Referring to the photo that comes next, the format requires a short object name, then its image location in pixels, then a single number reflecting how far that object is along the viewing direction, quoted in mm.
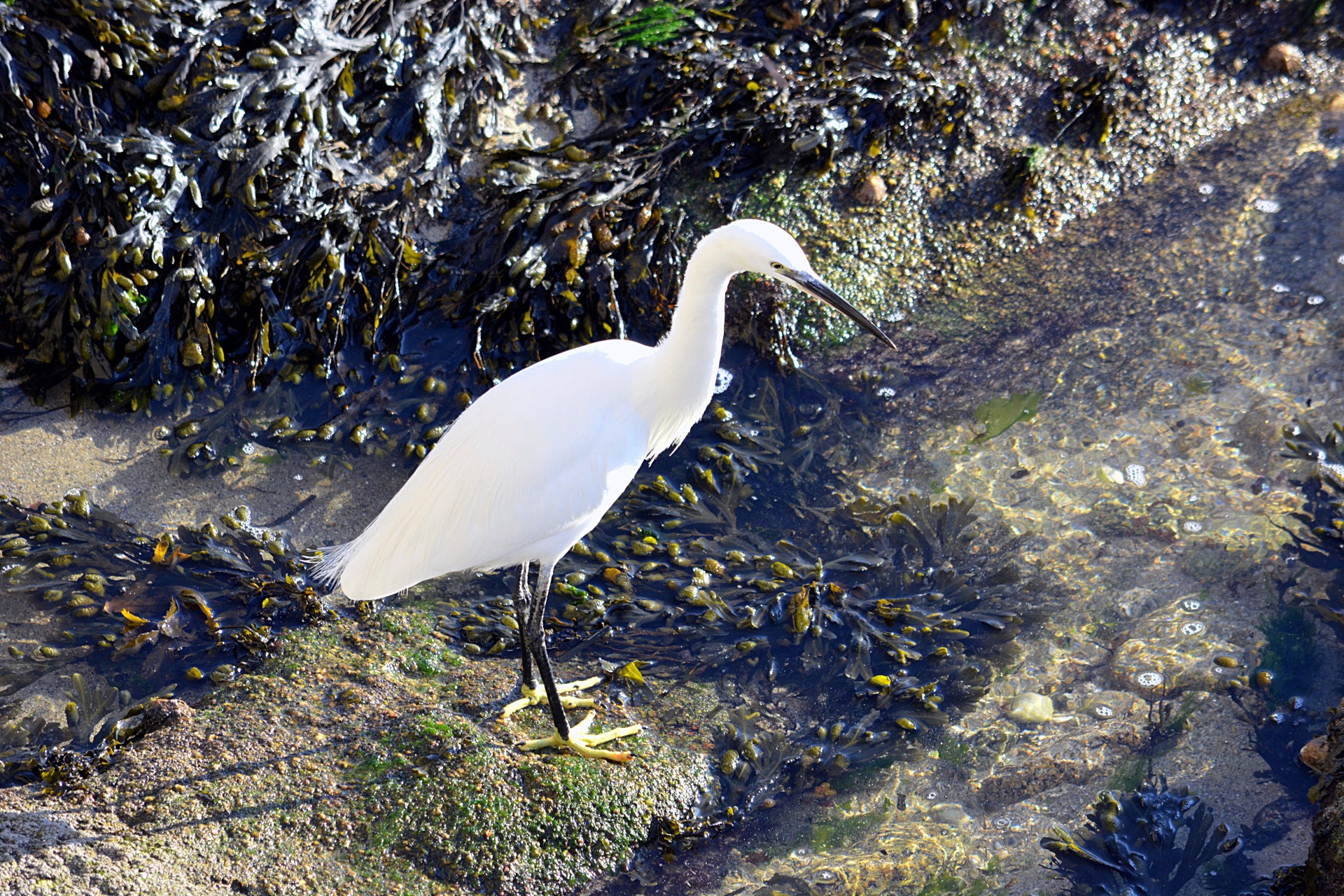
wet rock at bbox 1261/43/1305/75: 10906
